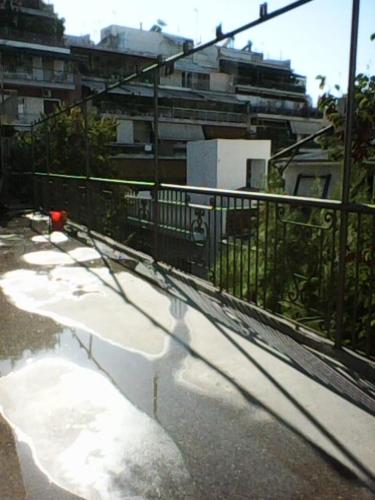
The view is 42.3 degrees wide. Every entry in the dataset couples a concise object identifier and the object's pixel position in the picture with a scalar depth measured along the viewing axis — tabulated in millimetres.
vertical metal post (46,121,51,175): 11751
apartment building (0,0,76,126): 38906
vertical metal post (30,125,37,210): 13266
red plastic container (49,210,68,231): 8734
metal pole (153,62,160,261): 5578
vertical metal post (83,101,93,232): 8281
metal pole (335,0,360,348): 2906
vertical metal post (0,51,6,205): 14328
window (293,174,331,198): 8023
